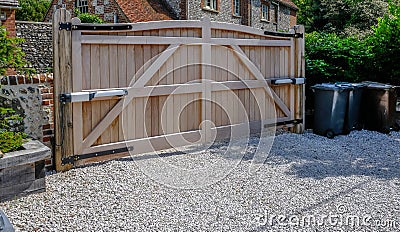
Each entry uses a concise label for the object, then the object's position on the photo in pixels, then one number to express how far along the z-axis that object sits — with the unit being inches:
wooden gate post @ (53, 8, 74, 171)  203.0
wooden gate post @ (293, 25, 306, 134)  310.8
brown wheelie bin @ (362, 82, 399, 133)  321.7
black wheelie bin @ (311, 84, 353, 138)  306.0
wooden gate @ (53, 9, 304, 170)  208.2
